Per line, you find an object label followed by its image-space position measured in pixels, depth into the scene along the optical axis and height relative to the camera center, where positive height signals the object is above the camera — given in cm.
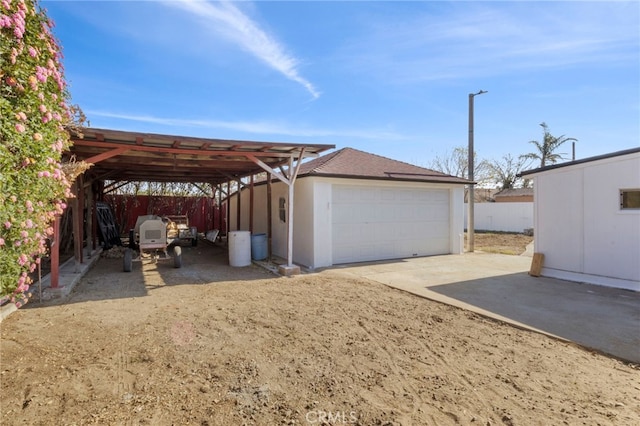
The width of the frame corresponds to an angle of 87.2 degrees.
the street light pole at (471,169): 1246 +168
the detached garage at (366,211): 904 +7
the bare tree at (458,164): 3164 +471
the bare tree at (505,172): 3234 +399
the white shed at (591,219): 653 -15
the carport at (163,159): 654 +150
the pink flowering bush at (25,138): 231 +60
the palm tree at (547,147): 2762 +545
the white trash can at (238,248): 937 -95
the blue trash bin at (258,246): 1024 -99
